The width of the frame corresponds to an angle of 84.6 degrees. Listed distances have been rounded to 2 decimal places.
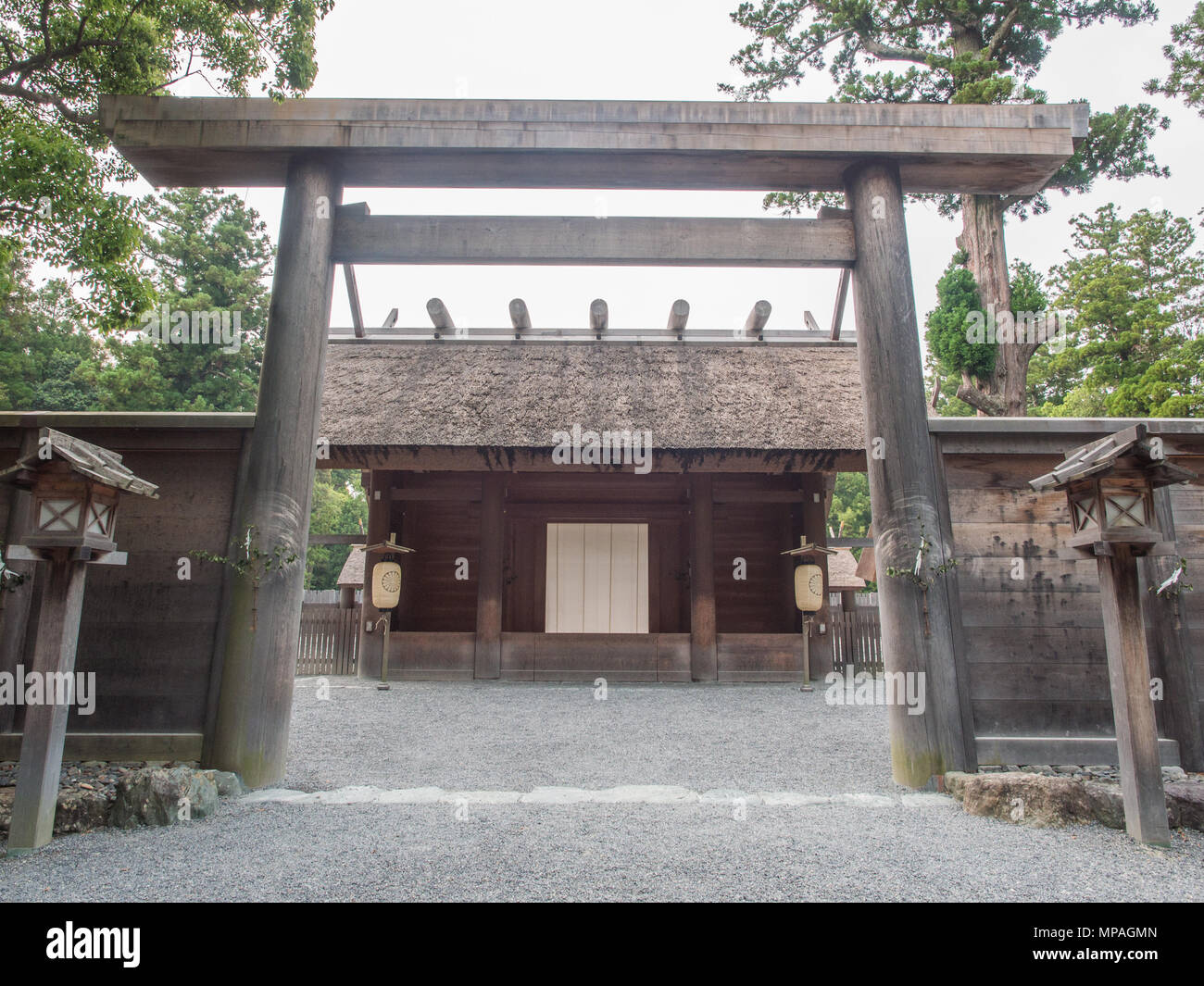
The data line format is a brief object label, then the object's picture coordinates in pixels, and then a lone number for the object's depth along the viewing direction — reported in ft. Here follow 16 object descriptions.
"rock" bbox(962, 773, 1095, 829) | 10.41
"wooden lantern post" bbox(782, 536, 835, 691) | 27.94
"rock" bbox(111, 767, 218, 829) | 10.36
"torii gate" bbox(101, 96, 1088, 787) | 12.80
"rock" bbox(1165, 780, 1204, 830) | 10.09
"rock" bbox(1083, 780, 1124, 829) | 10.19
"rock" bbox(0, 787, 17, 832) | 9.86
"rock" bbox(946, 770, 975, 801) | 11.37
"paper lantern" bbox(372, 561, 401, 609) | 26.37
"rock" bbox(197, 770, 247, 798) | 11.48
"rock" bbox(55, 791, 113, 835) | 10.11
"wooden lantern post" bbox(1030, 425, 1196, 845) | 9.68
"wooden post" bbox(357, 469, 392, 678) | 29.43
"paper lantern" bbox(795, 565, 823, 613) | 28.02
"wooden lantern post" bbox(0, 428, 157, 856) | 9.45
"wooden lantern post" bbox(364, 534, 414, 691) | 26.35
